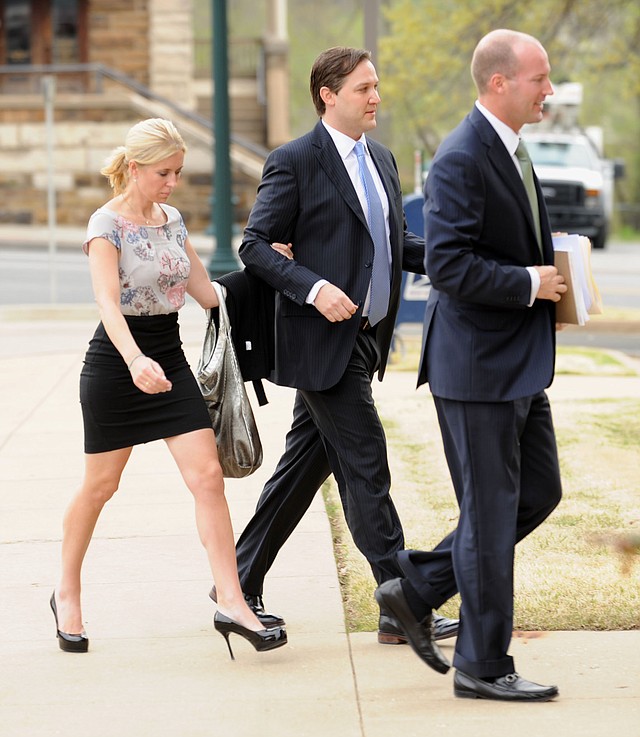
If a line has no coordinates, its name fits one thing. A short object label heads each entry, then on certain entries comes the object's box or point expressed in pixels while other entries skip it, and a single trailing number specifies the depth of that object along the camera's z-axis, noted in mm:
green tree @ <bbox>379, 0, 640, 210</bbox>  40906
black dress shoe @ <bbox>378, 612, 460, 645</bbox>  9133
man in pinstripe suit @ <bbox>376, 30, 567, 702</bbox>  7641
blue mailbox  22406
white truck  49375
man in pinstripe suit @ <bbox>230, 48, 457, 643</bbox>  8875
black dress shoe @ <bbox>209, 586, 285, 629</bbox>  9344
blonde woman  8695
